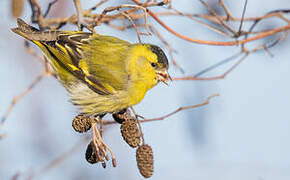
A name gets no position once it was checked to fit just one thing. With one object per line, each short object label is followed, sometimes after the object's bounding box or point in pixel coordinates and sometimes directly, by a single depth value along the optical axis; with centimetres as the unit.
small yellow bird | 588
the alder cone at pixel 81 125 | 512
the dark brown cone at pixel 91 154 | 472
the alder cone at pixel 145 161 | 481
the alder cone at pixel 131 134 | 484
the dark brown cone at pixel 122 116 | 529
